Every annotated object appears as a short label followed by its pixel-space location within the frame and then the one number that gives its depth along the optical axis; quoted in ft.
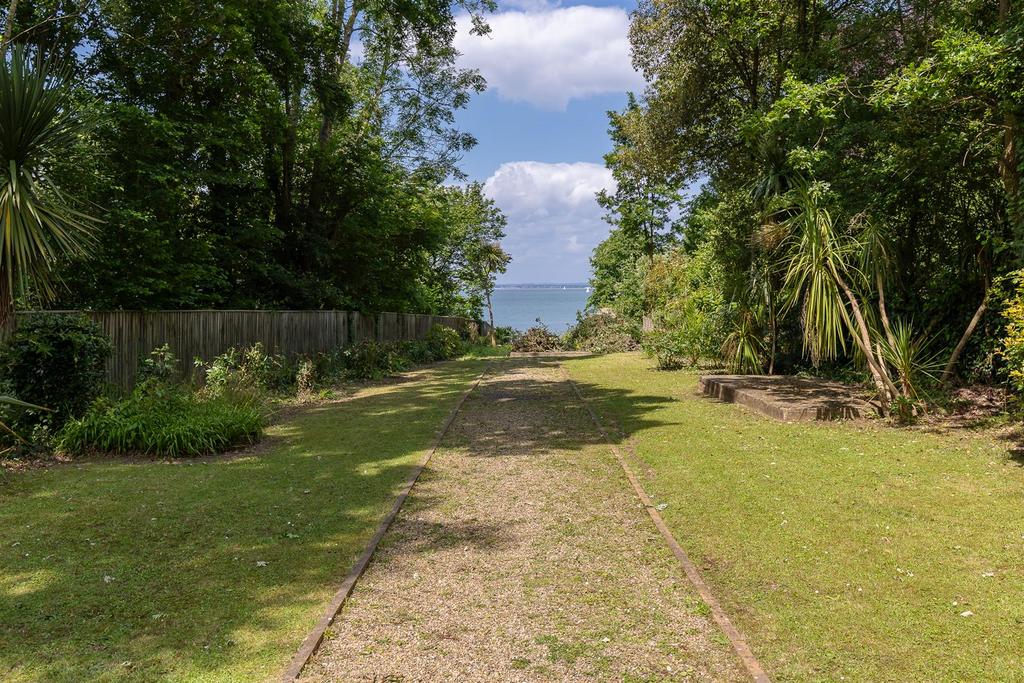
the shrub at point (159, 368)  34.55
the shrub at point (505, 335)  138.72
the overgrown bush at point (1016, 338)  23.79
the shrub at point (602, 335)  107.04
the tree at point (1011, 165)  28.50
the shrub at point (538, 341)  122.72
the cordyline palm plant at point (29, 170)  23.61
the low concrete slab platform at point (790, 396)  34.47
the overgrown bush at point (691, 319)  60.95
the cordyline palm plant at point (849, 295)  33.68
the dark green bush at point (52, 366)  27.02
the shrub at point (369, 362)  62.28
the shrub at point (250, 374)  36.94
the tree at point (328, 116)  67.05
